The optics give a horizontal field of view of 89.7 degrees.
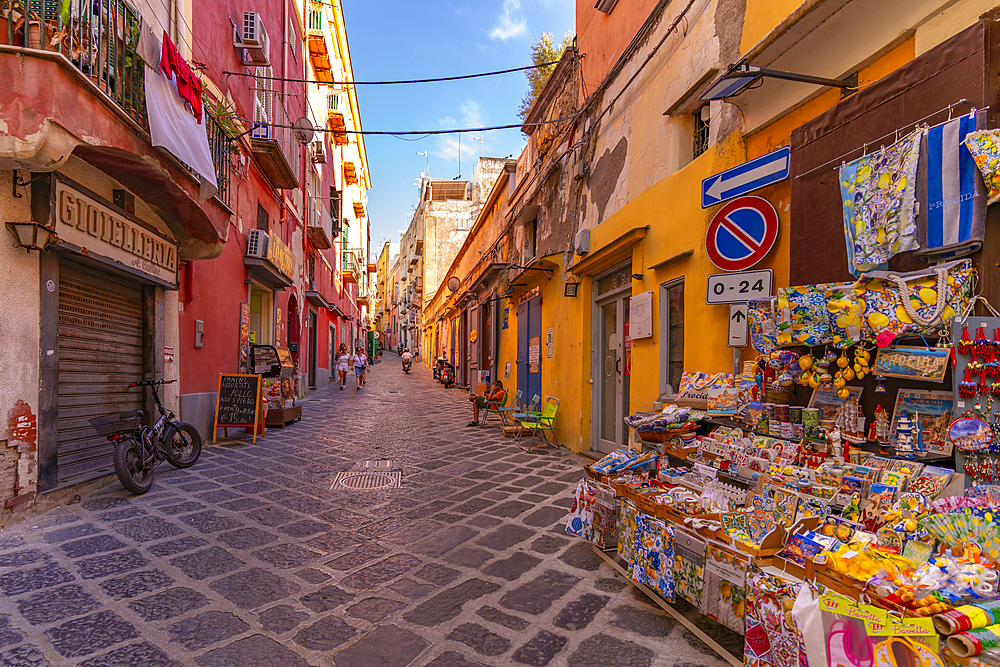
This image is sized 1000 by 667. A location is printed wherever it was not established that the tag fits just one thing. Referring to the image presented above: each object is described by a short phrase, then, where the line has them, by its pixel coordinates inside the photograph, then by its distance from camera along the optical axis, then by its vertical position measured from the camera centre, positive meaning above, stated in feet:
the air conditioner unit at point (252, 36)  30.68 +18.98
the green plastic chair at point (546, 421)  26.61 -4.31
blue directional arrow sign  12.34 +4.38
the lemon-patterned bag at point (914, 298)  7.62 +0.71
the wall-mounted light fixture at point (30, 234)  13.73 +2.99
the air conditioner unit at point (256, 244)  32.86 +6.44
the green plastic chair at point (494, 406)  34.43 -4.47
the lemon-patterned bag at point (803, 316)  9.60 +0.52
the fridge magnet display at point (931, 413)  7.71 -1.14
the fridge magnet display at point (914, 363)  7.66 -0.34
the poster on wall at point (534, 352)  33.50 -0.70
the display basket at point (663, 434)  12.82 -2.44
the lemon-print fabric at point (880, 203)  8.43 +2.46
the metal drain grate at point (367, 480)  18.24 -5.24
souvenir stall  5.92 -2.43
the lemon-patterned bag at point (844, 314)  9.02 +0.50
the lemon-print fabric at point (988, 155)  7.23 +2.73
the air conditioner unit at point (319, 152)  56.23 +21.77
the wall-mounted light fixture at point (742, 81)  10.75 +6.03
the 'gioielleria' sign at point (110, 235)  15.12 +3.77
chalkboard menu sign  26.50 -3.13
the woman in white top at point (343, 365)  65.82 -3.01
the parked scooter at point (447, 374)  69.75 -4.56
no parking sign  12.65 +2.89
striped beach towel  7.49 +2.27
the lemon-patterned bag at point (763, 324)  10.96 +0.39
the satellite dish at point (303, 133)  43.71 +18.86
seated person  34.76 -4.10
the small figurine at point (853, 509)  8.12 -2.72
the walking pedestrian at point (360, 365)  64.54 -2.95
